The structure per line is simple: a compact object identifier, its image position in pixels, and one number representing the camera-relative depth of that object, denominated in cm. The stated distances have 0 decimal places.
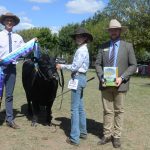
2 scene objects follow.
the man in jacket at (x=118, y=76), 687
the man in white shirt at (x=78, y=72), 691
